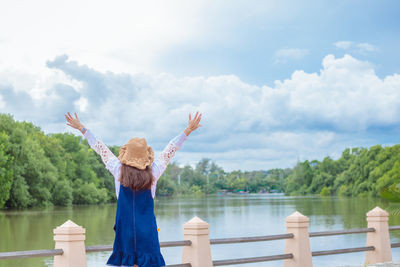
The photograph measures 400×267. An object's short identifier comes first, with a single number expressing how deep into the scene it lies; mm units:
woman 5203
